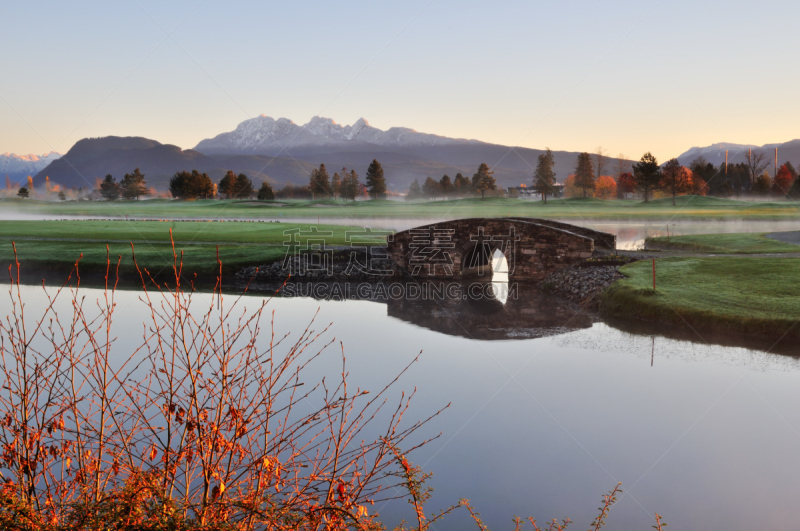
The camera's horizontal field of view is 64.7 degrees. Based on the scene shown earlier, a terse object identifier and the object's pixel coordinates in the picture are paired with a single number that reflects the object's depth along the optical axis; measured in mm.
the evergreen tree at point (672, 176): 96006
